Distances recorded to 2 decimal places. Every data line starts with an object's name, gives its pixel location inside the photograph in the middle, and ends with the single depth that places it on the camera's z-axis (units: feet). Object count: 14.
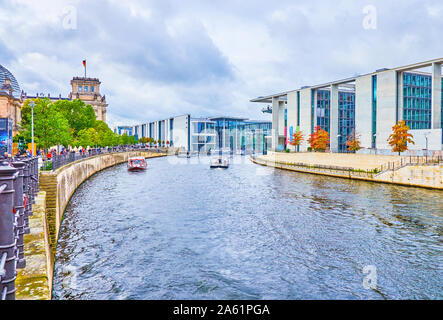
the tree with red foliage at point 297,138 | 309.83
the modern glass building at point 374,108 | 208.44
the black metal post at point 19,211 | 24.94
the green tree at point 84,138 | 251.60
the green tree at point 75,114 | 273.33
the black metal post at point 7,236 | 14.68
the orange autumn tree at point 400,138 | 196.97
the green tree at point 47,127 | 162.08
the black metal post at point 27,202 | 35.52
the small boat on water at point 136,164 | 225.41
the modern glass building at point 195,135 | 638.53
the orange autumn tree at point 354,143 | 242.99
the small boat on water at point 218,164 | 247.29
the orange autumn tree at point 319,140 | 281.74
